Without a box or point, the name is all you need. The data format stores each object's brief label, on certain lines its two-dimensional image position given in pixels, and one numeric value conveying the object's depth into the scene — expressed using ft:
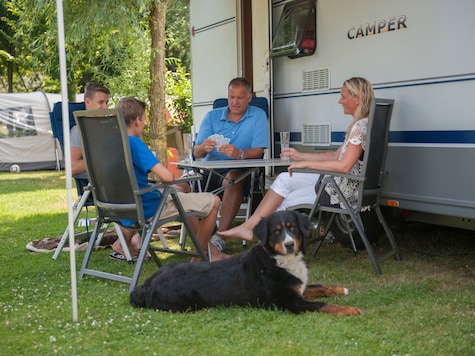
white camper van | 13.01
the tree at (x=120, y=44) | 27.43
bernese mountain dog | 10.98
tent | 49.73
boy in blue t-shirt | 12.95
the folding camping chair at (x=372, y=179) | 13.58
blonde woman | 13.82
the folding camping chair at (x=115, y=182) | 12.55
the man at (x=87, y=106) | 16.24
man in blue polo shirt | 17.16
